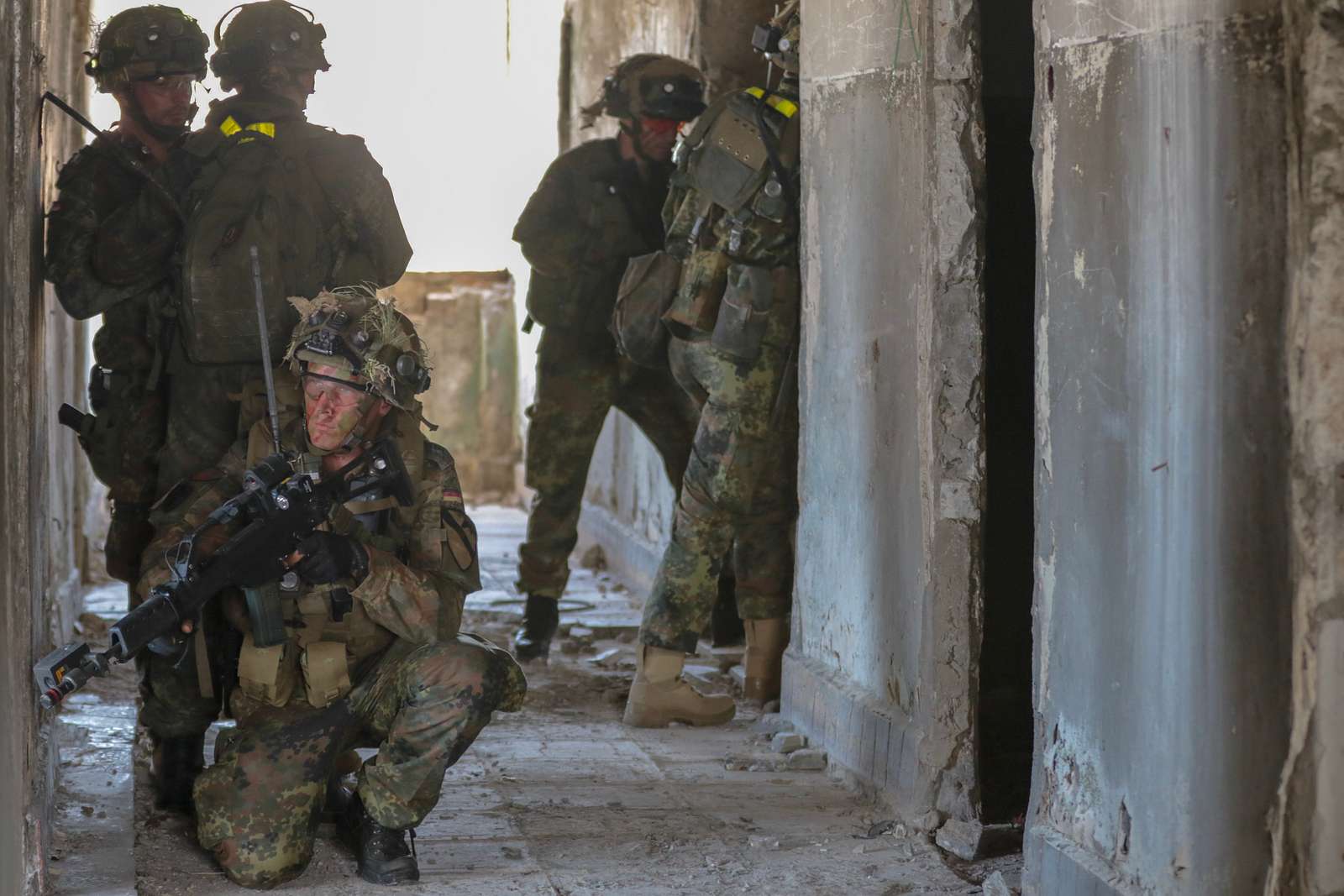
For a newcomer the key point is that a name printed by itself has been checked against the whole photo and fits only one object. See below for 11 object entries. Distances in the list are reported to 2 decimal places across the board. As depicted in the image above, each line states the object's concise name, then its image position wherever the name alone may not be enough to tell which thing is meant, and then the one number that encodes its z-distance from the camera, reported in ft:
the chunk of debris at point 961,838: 24.14
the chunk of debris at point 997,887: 21.93
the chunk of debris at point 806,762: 29.60
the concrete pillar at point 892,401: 25.12
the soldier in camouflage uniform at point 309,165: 27.35
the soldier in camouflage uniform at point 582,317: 38.29
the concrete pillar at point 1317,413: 16.71
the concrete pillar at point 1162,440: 17.19
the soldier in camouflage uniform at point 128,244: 26.68
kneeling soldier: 22.47
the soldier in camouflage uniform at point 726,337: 31.19
